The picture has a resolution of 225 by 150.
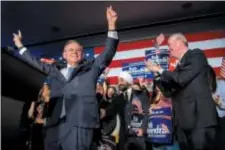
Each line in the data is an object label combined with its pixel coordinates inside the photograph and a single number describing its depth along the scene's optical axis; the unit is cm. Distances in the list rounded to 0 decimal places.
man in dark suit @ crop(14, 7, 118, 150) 179
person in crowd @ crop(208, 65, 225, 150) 320
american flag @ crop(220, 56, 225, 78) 340
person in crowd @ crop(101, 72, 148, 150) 286
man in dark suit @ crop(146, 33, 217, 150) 190
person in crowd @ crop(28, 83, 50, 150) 278
